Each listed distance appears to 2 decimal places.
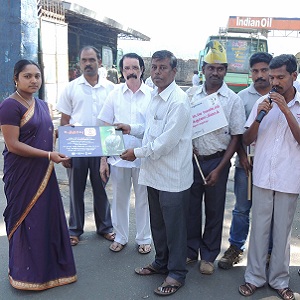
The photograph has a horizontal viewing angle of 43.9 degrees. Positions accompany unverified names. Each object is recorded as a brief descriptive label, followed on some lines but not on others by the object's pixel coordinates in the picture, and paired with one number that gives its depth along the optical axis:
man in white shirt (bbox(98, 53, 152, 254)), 3.37
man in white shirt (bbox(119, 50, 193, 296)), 2.67
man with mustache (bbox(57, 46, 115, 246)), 3.55
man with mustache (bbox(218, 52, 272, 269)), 3.07
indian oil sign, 22.56
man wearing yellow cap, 2.96
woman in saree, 2.69
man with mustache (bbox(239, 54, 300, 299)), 2.55
